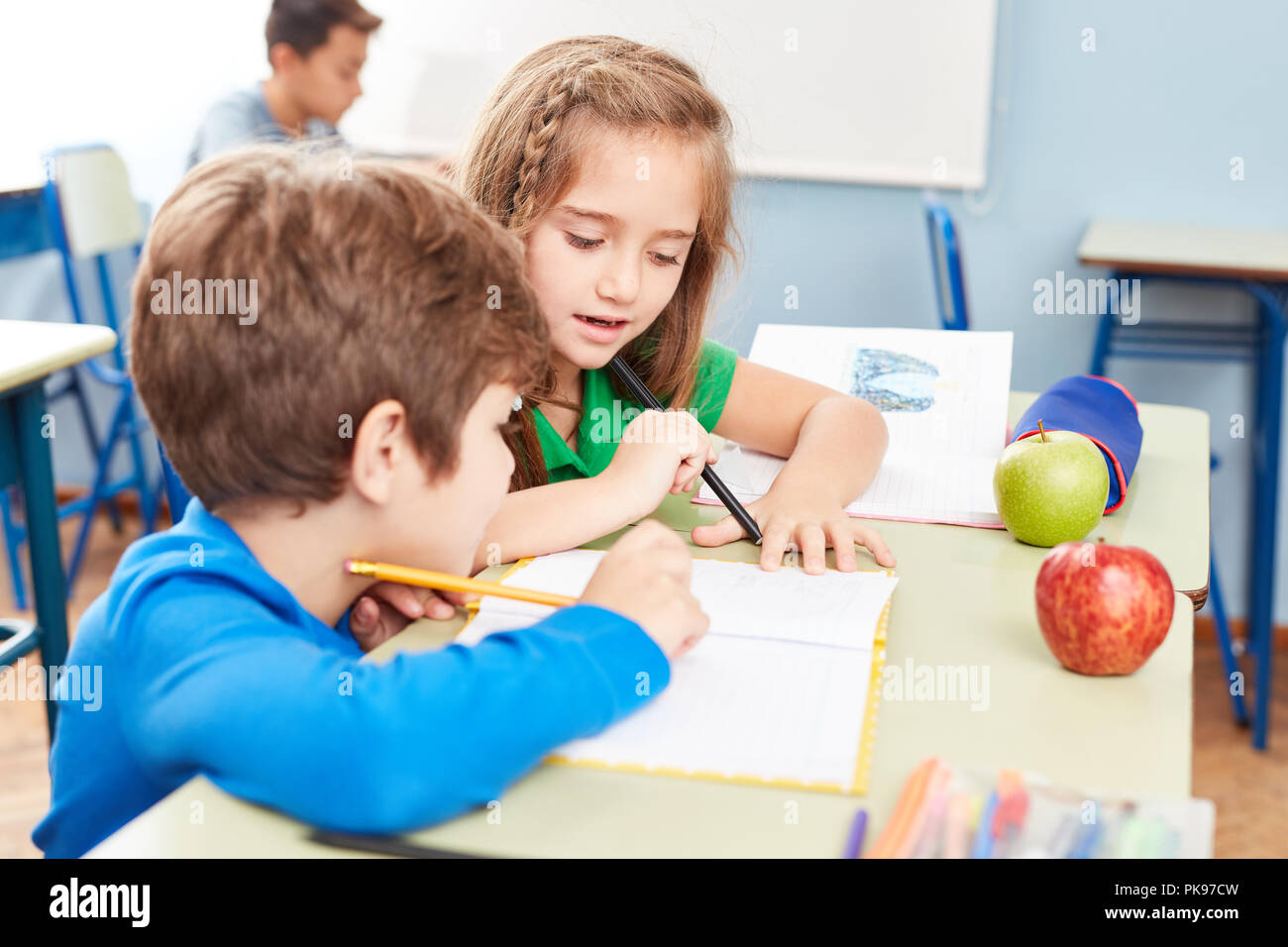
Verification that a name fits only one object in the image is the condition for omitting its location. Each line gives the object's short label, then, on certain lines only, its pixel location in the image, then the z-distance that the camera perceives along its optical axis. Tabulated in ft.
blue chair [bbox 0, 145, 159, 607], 8.16
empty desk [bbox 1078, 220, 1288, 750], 7.02
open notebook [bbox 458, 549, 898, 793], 2.02
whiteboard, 8.32
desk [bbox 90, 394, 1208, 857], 1.83
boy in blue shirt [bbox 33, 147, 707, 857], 1.87
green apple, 3.03
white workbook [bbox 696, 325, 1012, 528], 3.51
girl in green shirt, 3.17
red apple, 2.28
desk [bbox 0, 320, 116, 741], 4.92
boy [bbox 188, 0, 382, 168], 8.52
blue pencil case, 3.34
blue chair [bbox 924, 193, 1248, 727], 7.36
